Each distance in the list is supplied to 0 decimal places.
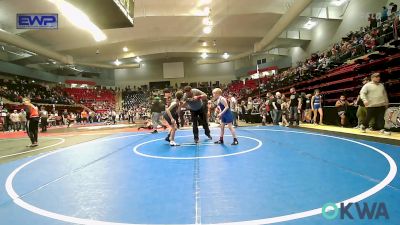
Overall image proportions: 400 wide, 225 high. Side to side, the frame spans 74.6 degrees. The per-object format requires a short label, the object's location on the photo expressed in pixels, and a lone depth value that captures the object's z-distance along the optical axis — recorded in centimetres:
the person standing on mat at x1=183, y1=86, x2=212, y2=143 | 729
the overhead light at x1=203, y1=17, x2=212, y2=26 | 2036
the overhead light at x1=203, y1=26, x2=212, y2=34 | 2303
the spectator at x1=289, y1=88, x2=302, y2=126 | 1147
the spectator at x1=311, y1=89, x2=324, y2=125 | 1154
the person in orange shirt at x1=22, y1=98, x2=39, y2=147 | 840
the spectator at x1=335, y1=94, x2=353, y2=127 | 1009
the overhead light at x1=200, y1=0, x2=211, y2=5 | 1826
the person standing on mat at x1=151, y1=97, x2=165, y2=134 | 1083
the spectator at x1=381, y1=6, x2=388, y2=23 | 1315
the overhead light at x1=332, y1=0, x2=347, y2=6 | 2015
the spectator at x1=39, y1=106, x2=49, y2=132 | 1522
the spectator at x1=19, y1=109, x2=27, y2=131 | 1944
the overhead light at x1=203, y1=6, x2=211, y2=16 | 1916
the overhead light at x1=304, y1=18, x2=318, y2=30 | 2416
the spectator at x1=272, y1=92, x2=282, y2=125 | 1251
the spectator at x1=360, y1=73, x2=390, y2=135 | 689
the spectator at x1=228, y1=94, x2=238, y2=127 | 1202
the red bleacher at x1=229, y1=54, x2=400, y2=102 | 1009
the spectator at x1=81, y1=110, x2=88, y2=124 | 2954
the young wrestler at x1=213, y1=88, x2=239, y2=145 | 684
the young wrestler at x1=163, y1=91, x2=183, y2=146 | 707
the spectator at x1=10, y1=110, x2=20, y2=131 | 1888
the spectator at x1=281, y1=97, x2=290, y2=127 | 1198
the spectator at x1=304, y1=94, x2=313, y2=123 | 1271
